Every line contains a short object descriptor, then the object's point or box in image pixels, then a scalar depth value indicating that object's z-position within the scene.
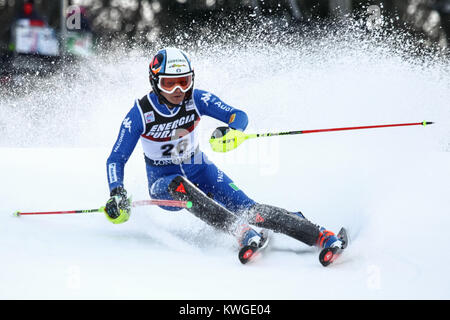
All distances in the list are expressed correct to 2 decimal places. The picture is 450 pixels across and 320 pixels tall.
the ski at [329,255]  6.17
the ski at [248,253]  6.29
